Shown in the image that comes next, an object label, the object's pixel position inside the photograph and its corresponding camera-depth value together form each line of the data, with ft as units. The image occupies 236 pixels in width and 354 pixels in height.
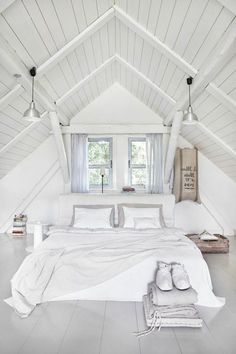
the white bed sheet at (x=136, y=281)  8.65
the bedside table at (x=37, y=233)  13.18
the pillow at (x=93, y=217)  13.66
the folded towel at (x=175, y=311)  7.22
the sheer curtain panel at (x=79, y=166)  17.90
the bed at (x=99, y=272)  8.59
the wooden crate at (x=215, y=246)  14.51
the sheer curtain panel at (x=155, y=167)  17.93
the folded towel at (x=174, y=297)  7.47
